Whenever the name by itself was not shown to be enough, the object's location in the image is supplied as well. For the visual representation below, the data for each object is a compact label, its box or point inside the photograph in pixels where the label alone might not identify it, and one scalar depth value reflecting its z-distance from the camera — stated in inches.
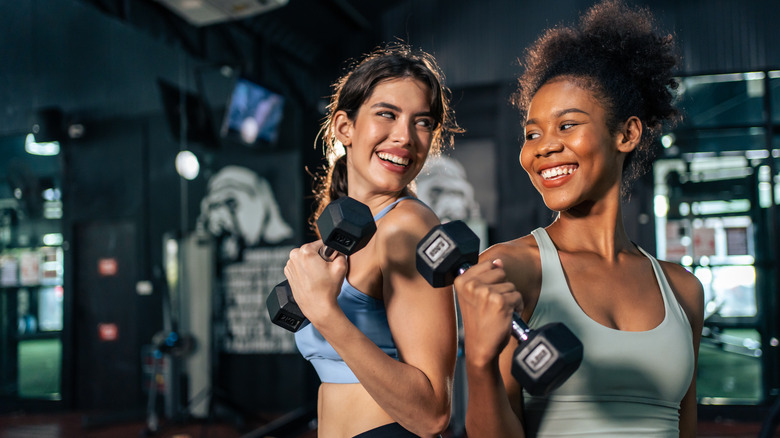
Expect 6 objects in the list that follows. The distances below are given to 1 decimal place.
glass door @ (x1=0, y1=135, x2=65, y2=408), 105.3
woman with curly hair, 38.5
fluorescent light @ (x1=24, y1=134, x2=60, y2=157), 112.3
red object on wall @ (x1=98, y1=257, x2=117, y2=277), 135.7
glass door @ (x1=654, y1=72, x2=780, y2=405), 205.6
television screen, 183.5
